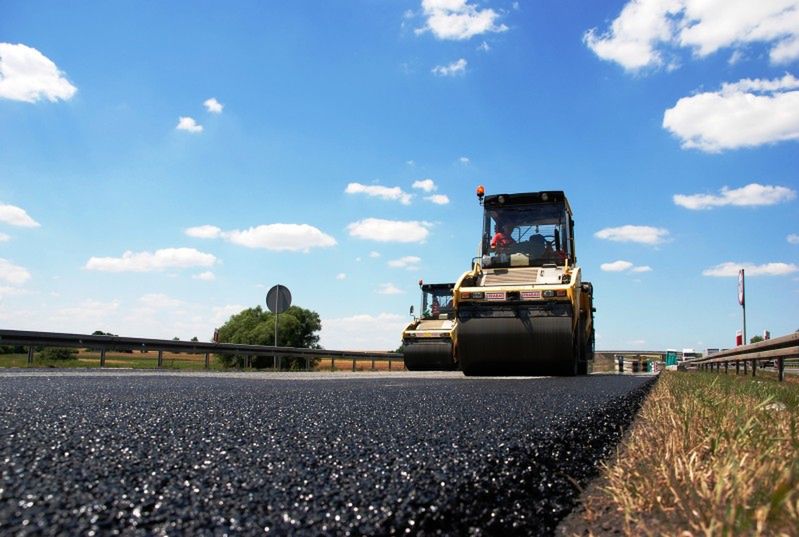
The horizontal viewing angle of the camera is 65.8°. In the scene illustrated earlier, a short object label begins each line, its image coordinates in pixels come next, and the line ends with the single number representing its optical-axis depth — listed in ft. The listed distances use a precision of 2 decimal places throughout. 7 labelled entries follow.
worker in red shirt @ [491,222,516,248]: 41.63
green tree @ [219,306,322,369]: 215.10
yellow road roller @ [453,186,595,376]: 33.73
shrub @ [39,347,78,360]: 44.88
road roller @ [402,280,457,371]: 62.90
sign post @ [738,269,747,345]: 78.54
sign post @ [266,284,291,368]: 61.26
